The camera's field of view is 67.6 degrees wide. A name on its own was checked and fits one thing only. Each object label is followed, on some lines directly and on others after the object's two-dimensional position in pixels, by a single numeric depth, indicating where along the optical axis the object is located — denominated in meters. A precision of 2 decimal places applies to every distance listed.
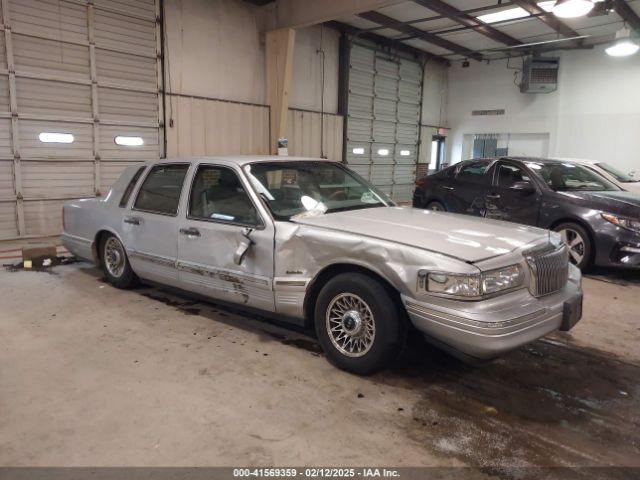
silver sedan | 2.70
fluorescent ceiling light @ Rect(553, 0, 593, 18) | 7.79
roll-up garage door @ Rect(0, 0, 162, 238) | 7.65
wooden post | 10.34
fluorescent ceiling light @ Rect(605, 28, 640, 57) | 10.61
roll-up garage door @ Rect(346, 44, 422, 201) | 13.41
